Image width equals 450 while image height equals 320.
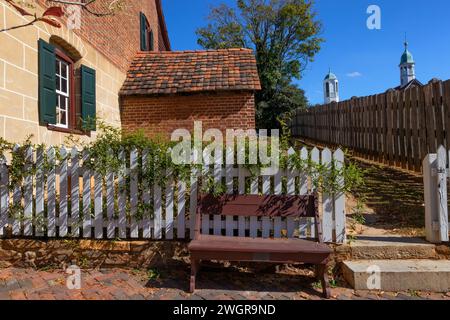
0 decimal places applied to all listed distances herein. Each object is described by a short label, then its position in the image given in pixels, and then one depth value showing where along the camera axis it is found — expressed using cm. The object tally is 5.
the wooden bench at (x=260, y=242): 345
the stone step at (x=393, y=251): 403
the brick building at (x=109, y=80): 534
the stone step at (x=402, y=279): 363
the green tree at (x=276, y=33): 2492
